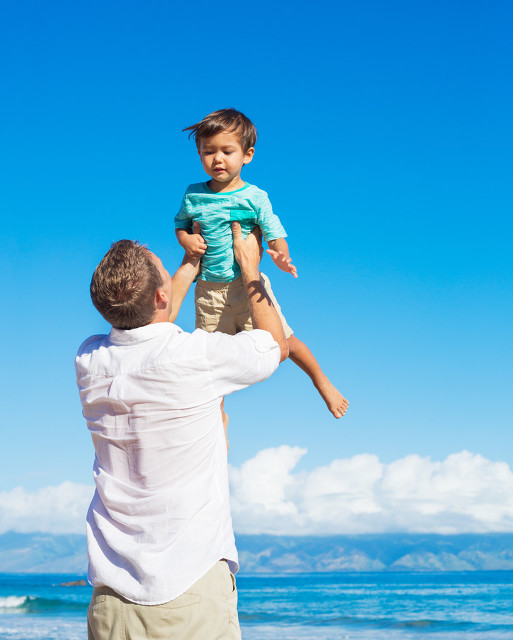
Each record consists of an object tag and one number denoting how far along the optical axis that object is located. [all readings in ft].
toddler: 14.79
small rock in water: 181.70
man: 8.97
